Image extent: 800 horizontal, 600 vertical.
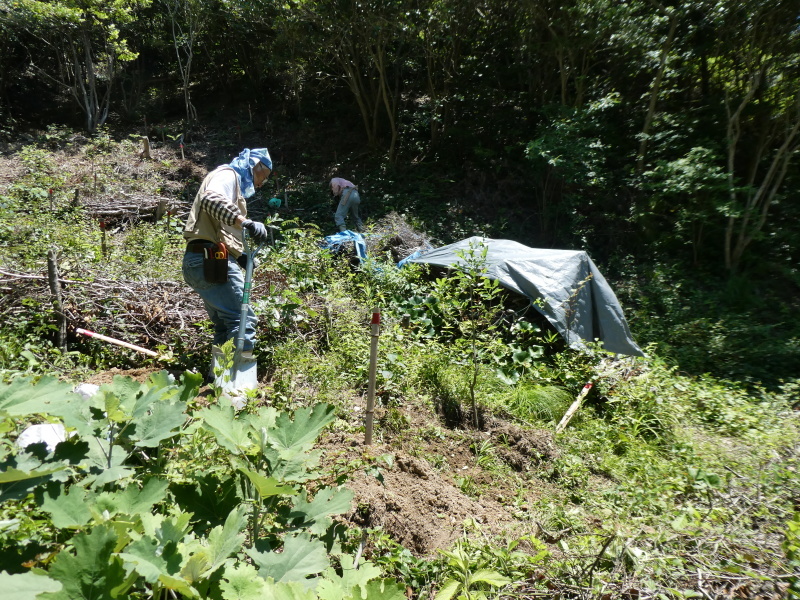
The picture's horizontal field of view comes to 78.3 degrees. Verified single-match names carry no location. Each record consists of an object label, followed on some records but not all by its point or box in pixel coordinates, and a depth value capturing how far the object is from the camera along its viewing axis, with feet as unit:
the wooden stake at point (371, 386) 9.91
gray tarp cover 17.26
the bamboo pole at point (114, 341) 13.63
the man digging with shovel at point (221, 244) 11.85
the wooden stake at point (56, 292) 13.50
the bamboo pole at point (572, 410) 12.98
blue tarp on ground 23.20
